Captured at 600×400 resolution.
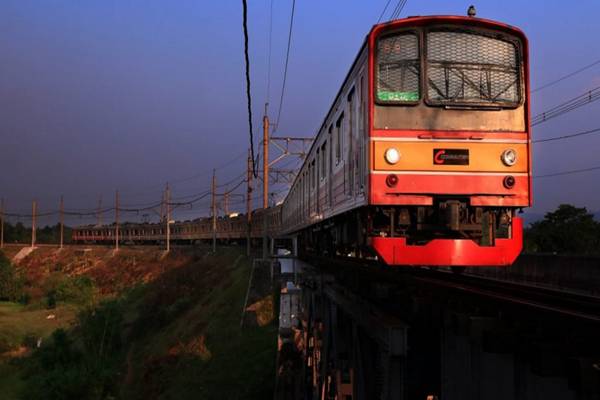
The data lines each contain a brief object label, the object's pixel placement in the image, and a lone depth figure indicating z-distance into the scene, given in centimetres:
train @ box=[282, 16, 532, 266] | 780
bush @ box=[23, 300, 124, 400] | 3266
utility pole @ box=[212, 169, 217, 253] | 4835
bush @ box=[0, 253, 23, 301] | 6712
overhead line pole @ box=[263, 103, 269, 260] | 3622
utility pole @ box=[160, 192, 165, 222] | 6469
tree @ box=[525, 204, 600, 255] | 2748
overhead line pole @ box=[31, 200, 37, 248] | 8514
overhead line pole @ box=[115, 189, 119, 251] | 7050
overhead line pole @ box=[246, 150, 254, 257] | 4019
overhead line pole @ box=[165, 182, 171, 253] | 5722
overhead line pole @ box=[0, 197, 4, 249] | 9134
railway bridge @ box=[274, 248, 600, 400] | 360
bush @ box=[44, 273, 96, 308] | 5703
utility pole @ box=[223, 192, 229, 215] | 5701
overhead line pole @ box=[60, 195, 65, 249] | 8506
